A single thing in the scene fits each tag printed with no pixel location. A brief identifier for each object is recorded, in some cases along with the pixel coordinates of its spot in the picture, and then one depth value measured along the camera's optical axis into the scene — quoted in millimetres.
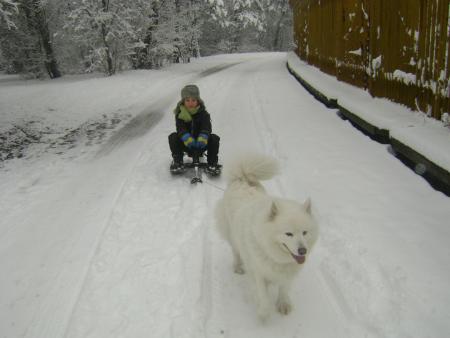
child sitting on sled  6480
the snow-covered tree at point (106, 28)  18641
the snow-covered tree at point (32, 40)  19752
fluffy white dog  2861
